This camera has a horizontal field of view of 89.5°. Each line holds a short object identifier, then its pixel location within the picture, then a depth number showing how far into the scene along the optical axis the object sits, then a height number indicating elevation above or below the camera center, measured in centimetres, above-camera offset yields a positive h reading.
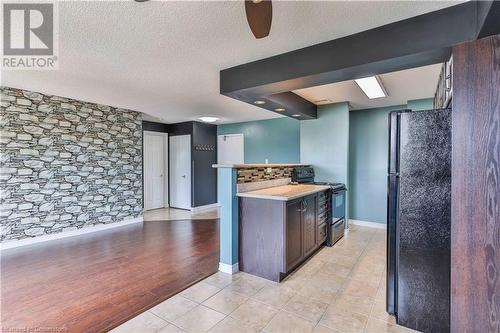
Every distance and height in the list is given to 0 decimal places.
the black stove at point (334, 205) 396 -71
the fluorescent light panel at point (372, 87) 333 +109
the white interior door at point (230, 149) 685 +40
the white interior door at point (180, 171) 680 -23
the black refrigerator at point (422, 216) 188 -41
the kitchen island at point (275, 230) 275 -79
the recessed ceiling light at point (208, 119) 596 +105
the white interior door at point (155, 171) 676 -23
